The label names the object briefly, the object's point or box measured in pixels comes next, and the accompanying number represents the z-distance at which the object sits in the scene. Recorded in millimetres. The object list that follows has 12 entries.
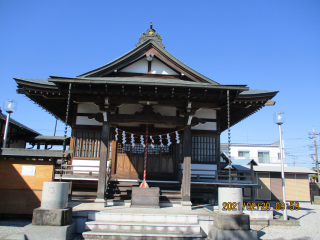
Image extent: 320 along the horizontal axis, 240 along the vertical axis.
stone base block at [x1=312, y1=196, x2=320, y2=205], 22031
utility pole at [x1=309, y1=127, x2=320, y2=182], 33300
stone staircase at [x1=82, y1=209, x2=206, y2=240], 7543
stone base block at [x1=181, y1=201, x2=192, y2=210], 9852
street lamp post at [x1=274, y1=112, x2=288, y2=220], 11216
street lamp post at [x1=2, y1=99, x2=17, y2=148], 13159
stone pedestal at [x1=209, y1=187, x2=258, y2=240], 7367
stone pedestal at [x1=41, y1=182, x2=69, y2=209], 7430
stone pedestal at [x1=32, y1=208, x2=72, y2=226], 7196
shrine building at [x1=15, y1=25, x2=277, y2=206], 10039
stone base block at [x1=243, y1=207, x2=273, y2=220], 9812
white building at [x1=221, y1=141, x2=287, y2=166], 45875
